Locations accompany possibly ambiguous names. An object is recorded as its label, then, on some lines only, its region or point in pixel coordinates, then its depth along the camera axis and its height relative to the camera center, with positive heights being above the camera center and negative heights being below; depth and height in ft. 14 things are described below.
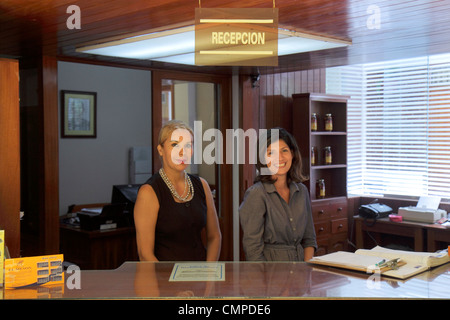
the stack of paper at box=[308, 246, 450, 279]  6.95 -1.64
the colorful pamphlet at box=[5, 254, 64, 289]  6.39 -1.57
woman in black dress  8.82 -1.08
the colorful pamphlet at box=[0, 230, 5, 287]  6.46 -1.34
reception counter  6.08 -1.76
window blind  18.44 +0.81
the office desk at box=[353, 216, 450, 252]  16.44 -2.88
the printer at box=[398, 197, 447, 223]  16.78 -2.19
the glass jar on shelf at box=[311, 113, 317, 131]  19.13 +0.91
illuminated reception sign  7.73 +1.84
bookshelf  18.99 -0.57
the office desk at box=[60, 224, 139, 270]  15.89 -3.17
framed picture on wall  21.43 +1.41
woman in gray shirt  9.23 -1.17
